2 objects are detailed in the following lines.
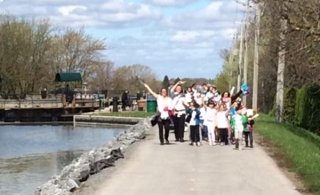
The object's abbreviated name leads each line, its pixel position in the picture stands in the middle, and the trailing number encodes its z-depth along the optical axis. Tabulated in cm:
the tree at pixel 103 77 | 10921
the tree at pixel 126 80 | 12048
